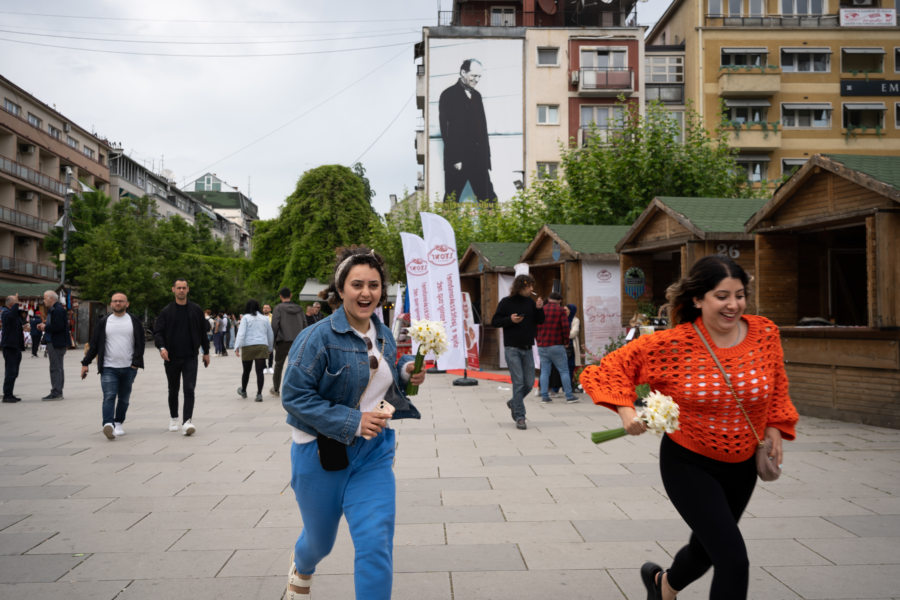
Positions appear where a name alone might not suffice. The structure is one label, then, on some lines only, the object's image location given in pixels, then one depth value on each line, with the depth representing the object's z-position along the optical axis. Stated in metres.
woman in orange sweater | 3.04
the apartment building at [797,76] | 39.59
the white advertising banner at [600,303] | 15.89
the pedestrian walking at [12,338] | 13.46
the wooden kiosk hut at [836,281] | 8.86
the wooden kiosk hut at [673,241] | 12.45
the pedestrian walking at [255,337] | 13.16
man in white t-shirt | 8.92
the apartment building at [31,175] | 44.81
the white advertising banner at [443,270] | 14.93
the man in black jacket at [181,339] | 9.10
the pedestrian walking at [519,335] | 9.75
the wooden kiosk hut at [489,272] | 19.81
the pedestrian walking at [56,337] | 13.34
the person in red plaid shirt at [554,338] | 11.63
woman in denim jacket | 2.91
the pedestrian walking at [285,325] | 13.30
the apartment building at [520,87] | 41.50
